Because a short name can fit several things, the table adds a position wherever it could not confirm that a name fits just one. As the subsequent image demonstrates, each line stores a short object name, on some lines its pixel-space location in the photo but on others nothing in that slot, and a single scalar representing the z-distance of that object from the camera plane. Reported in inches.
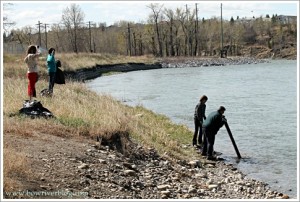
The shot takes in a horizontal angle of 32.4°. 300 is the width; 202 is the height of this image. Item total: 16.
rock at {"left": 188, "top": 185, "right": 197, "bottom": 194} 406.7
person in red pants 610.2
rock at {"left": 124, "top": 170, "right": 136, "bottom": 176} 416.2
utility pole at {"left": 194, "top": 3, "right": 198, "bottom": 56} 3976.4
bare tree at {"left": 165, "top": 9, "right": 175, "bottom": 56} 3917.3
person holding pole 559.5
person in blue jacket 701.3
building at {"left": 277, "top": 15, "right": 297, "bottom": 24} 5060.5
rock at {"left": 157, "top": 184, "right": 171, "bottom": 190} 396.5
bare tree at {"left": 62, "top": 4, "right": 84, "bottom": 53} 3688.5
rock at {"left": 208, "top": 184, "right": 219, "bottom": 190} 431.2
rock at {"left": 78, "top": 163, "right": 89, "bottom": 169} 394.6
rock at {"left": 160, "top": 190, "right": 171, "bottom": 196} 383.2
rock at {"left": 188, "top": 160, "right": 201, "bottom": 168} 514.0
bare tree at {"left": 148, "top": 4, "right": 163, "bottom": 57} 3913.9
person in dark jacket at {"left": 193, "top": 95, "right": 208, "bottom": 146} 610.5
